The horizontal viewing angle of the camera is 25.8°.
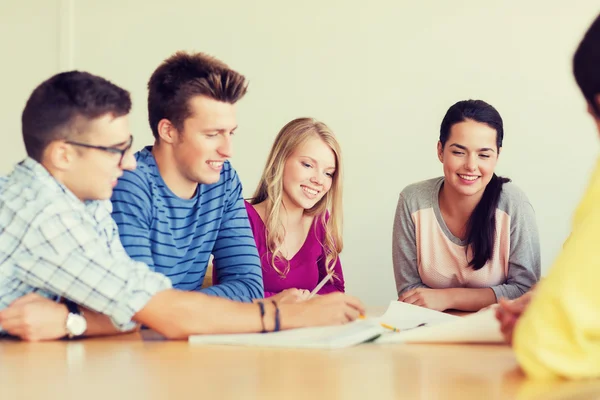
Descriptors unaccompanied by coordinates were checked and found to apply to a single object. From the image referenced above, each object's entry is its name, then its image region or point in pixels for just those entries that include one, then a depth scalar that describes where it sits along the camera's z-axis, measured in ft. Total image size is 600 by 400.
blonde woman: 9.82
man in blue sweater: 8.25
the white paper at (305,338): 7.00
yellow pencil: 7.38
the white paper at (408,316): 7.62
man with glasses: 7.10
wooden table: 5.79
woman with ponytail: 9.80
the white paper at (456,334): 7.15
